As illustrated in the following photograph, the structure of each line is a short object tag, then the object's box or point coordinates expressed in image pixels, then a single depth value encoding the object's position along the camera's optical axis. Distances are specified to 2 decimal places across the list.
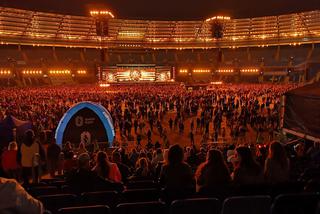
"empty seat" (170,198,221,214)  2.19
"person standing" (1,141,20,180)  5.00
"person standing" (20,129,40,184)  4.85
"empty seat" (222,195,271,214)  2.23
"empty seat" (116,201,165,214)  2.21
